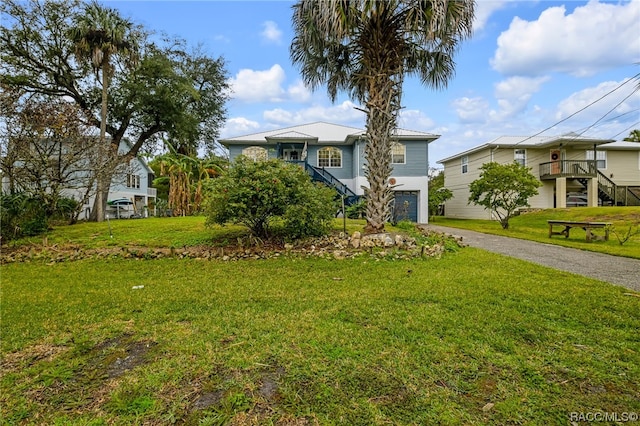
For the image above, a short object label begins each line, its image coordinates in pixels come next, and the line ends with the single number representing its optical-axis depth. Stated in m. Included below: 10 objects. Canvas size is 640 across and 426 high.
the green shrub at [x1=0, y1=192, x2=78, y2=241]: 10.06
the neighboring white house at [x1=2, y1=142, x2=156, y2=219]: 11.84
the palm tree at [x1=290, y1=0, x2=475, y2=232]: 8.06
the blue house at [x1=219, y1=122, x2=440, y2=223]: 20.59
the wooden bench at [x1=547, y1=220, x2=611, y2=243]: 10.45
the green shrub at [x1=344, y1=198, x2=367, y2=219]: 16.27
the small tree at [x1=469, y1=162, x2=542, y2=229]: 15.57
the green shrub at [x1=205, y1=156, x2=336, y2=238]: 8.00
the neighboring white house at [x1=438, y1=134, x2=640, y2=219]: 22.17
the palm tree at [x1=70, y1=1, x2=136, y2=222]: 15.22
